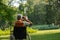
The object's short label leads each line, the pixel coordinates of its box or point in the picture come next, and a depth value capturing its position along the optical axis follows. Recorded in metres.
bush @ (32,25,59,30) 55.06
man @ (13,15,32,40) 7.98
